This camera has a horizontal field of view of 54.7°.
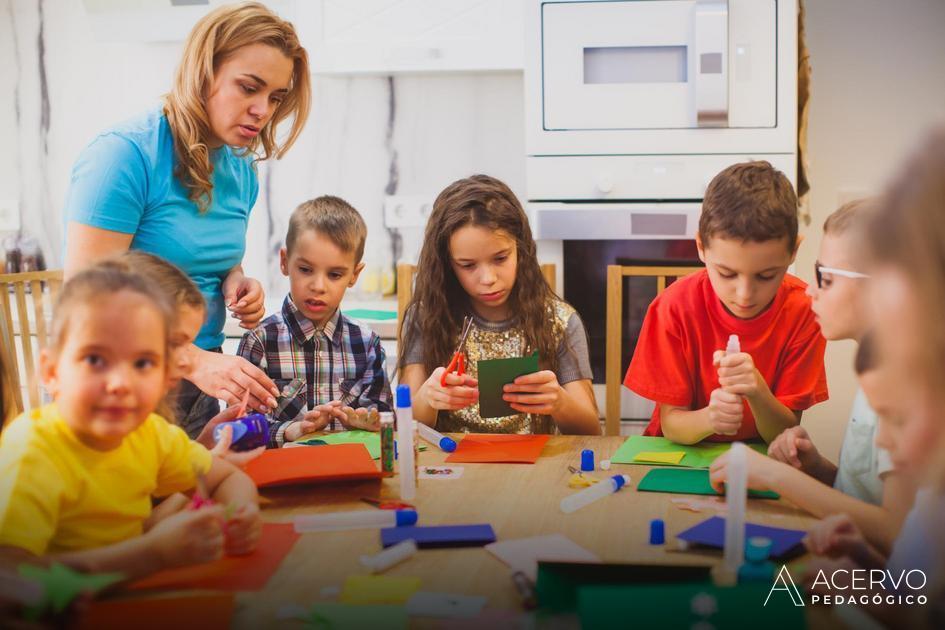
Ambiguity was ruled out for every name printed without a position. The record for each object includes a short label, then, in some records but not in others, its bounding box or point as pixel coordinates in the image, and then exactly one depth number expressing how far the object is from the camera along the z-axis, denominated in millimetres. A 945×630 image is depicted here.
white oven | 2430
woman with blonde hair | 1564
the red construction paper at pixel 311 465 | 1285
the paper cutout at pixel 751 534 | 1041
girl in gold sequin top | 1832
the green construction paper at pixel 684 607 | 831
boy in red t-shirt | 1506
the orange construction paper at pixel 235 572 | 945
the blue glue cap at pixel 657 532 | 1085
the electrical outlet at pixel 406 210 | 3186
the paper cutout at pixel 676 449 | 1426
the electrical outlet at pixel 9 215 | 3256
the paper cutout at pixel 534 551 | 1024
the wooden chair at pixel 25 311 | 1917
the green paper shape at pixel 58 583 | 812
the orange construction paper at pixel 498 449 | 1448
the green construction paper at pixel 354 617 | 876
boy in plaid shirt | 1904
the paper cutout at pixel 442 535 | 1081
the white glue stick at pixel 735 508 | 948
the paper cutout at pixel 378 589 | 936
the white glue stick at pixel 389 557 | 1015
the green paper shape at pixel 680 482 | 1263
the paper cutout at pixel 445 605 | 903
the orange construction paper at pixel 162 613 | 864
